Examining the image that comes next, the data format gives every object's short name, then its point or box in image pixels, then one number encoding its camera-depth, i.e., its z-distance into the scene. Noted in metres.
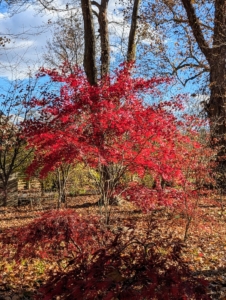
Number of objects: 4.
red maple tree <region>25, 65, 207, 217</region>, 6.05
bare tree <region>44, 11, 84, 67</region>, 19.41
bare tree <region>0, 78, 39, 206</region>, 13.24
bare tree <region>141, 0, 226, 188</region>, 11.27
